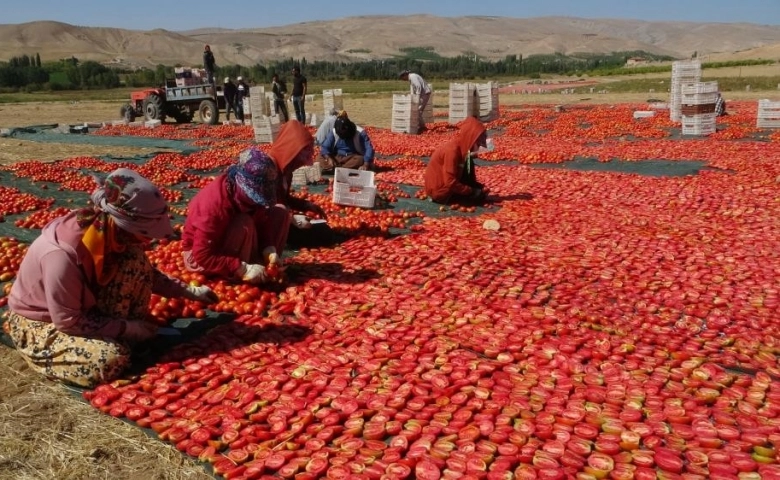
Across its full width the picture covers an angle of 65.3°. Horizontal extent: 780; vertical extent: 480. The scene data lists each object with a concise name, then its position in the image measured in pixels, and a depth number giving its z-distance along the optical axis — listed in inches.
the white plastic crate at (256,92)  981.6
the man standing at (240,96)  1047.6
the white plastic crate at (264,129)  765.3
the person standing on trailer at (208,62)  1029.8
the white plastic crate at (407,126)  842.2
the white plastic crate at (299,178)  462.9
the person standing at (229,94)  1034.1
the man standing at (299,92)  934.4
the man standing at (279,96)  966.4
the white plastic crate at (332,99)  890.7
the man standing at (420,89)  877.8
